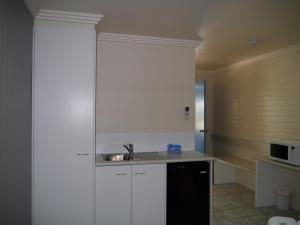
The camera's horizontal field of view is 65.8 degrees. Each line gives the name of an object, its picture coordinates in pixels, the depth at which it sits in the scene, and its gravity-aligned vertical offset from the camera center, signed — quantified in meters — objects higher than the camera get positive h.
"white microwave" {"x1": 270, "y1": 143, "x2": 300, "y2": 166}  3.08 -0.55
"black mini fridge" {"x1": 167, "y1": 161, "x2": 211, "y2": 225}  2.81 -0.99
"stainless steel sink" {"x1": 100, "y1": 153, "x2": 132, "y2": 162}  3.06 -0.59
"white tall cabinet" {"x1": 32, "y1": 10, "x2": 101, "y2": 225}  2.44 -0.06
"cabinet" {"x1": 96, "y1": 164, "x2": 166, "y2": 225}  2.62 -0.95
